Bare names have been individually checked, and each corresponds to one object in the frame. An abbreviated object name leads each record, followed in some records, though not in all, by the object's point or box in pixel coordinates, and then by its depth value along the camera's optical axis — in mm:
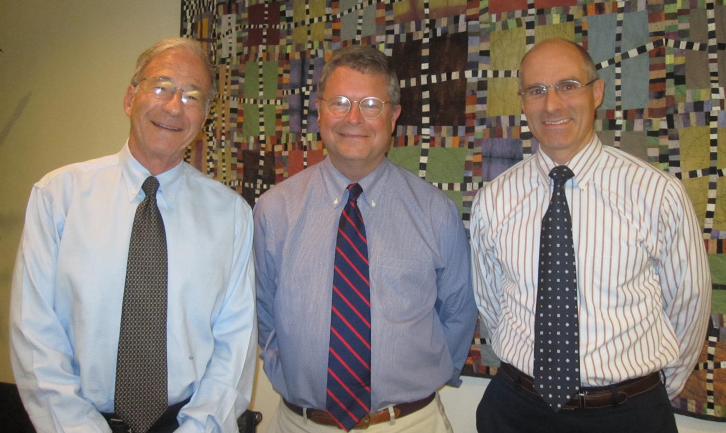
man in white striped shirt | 1468
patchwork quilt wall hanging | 1784
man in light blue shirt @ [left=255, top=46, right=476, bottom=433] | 1623
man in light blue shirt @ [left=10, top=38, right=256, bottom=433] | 1355
